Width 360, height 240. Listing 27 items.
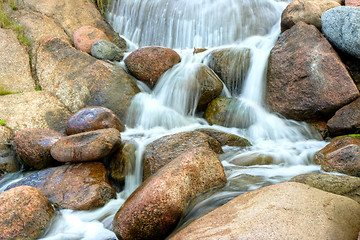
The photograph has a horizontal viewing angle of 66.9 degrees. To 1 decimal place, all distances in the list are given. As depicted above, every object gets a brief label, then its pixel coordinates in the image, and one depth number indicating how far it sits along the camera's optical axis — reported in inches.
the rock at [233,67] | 258.8
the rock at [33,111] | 218.1
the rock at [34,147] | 184.4
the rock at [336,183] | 107.3
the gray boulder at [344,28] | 204.4
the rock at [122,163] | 174.4
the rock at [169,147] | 164.2
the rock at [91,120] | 205.3
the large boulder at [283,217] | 74.9
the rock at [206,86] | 242.7
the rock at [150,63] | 268.2
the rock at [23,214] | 117.7
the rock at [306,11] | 241.6
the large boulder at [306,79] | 205.9
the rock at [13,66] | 256.5
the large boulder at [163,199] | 106.7
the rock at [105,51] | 284.5
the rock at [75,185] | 148.3
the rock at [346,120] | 191.6
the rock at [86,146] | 169.2
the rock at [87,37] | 298.7
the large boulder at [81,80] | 252.5
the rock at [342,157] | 140.6
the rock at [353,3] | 250.2
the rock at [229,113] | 228.4
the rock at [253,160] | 171.3
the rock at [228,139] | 196.9
